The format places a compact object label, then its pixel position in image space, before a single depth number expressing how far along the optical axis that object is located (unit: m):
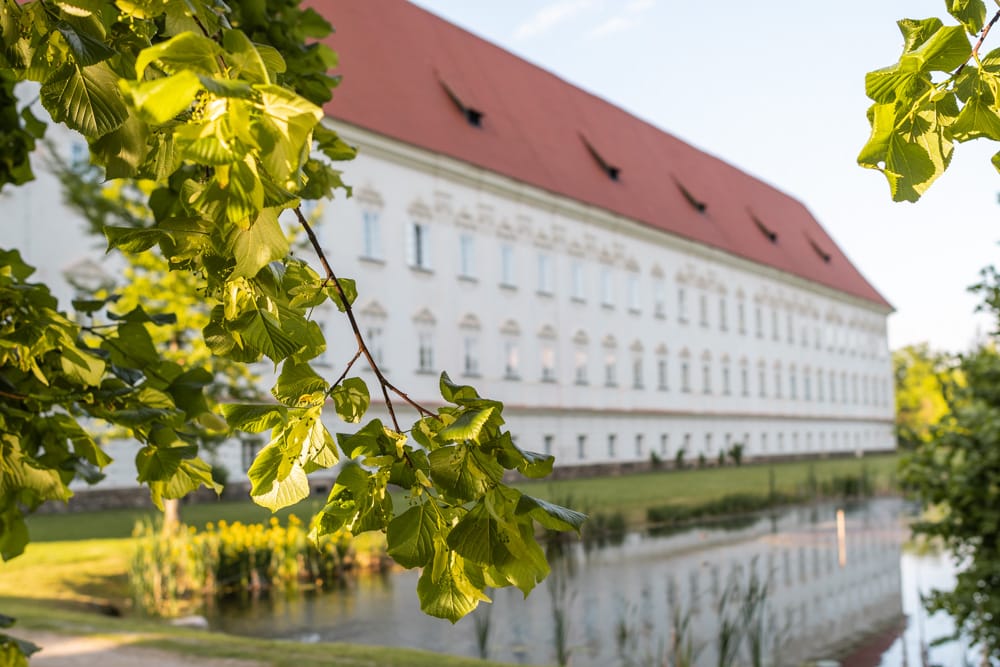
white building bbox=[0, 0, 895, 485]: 29.09
